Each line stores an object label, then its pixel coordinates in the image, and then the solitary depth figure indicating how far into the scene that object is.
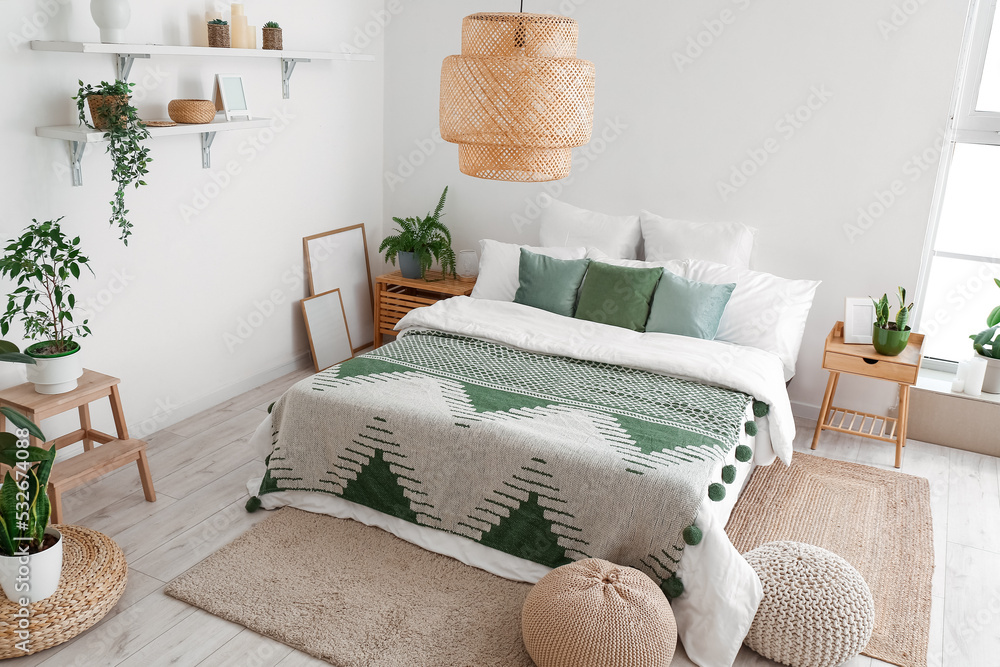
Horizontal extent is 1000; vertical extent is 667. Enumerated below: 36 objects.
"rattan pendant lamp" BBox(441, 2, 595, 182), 2.09
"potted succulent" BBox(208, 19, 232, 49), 3.60
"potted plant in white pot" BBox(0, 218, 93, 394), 2.77
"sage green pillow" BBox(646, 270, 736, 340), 3.76
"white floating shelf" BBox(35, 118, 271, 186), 3.00
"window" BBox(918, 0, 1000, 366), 3.86
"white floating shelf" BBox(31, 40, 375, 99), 2.96
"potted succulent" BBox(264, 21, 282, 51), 3.91
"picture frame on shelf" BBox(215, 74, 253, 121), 3.75
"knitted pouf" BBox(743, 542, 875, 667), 2.45
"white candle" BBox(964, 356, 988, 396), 3.91
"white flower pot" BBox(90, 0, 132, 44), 3.04
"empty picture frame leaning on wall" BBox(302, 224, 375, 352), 4.67
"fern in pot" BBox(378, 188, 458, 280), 4.76
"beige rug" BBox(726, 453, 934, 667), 2.73
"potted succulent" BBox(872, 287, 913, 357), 3.76
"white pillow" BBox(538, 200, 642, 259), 4.36
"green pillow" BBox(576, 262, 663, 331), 3.86
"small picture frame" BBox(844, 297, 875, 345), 3.95
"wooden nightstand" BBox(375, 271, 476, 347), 4.71
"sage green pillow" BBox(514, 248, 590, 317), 4.06
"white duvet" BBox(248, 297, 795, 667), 2.49
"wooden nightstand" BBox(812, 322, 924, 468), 3.76
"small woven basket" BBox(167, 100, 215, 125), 3.42
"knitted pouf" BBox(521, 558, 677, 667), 2.29
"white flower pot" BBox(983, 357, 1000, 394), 3.91
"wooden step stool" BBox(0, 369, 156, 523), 2.87
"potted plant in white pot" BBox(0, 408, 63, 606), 2.32
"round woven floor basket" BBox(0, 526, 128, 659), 2.35
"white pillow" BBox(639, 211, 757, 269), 4.12
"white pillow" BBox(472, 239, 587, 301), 4.32
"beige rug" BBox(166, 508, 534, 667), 2.49
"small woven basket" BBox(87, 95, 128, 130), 3.04
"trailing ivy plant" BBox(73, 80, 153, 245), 3.04
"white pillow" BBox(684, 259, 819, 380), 3.85
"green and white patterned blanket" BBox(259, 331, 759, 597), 2.64
